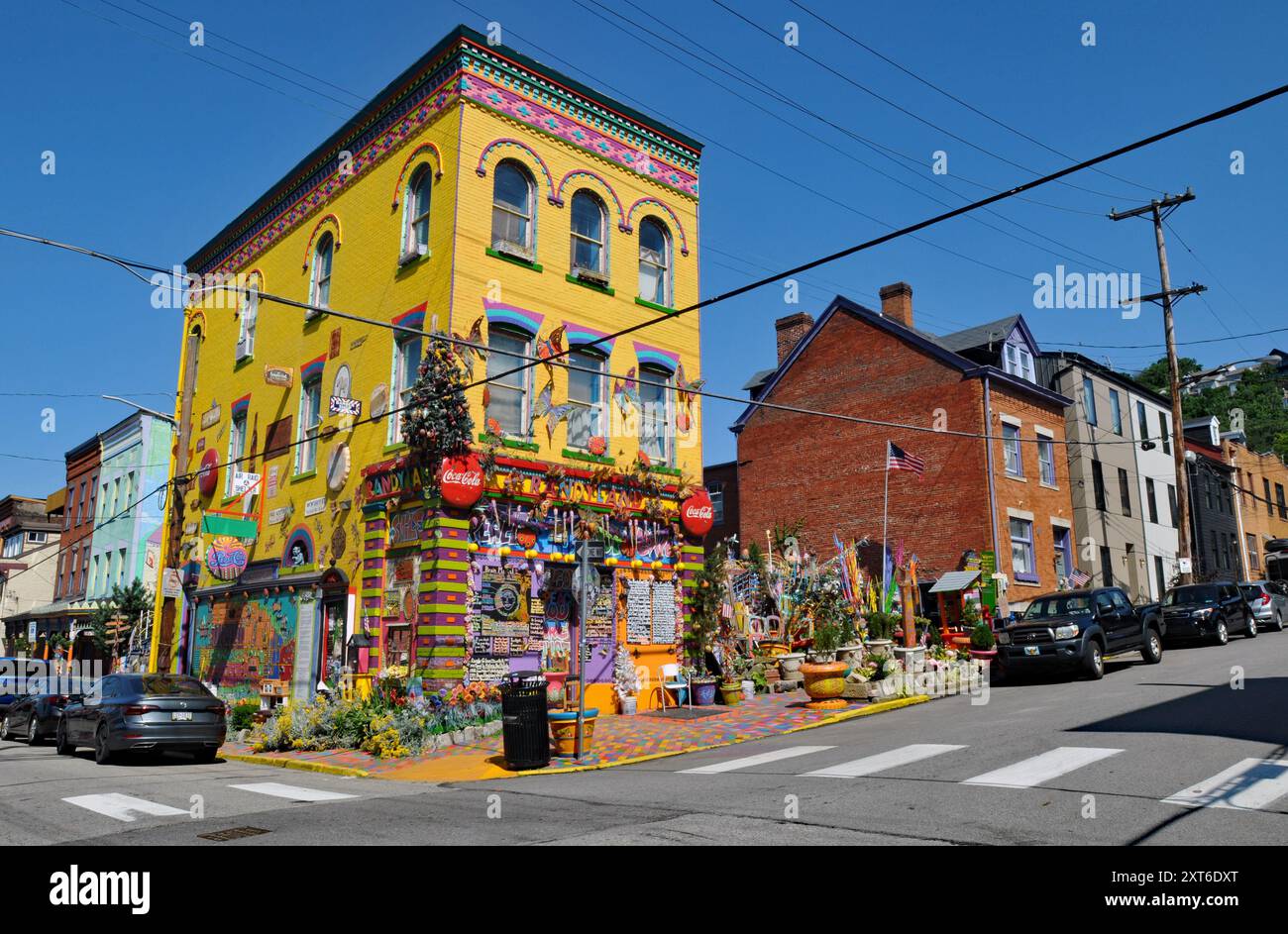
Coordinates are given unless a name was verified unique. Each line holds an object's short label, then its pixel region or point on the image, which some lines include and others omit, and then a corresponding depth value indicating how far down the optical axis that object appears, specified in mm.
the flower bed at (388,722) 14992
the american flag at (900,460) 28469
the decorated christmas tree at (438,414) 16359
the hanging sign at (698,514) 20547
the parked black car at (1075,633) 18469
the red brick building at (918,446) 30219
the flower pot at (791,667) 22141
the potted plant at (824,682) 17625
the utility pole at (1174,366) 27594
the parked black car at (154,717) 14508
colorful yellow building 17328
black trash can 12945
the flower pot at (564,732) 13789
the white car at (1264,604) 31219
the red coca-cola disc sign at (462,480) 16062
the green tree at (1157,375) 69062
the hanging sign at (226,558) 21609
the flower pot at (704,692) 18703
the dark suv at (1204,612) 25484
